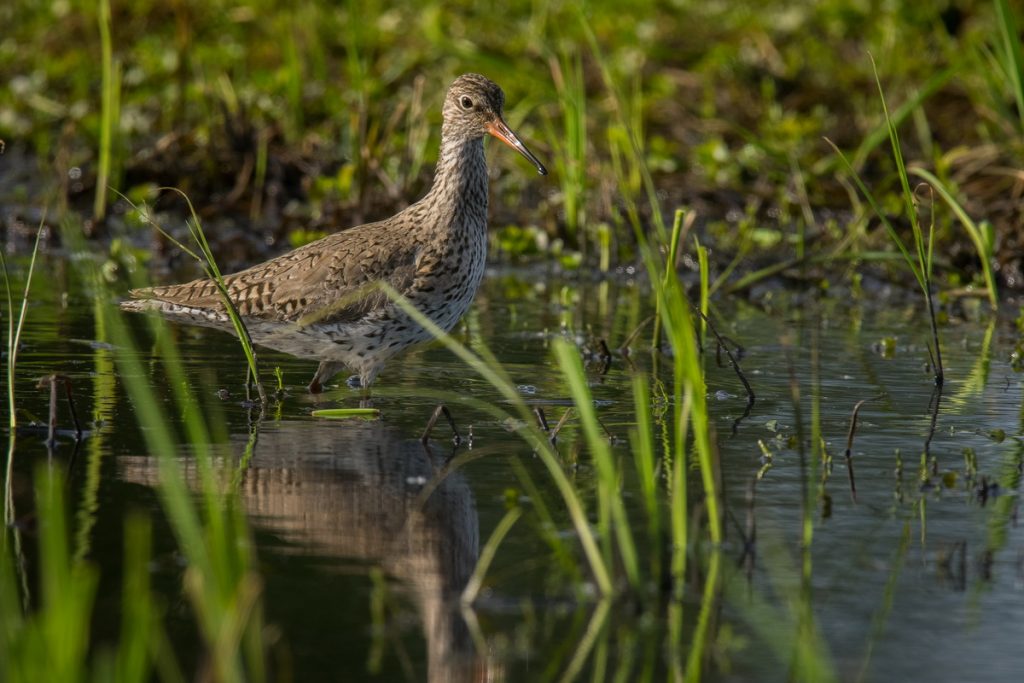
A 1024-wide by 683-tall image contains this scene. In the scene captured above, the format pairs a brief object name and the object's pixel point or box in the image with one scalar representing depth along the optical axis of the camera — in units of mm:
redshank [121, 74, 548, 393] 14859
